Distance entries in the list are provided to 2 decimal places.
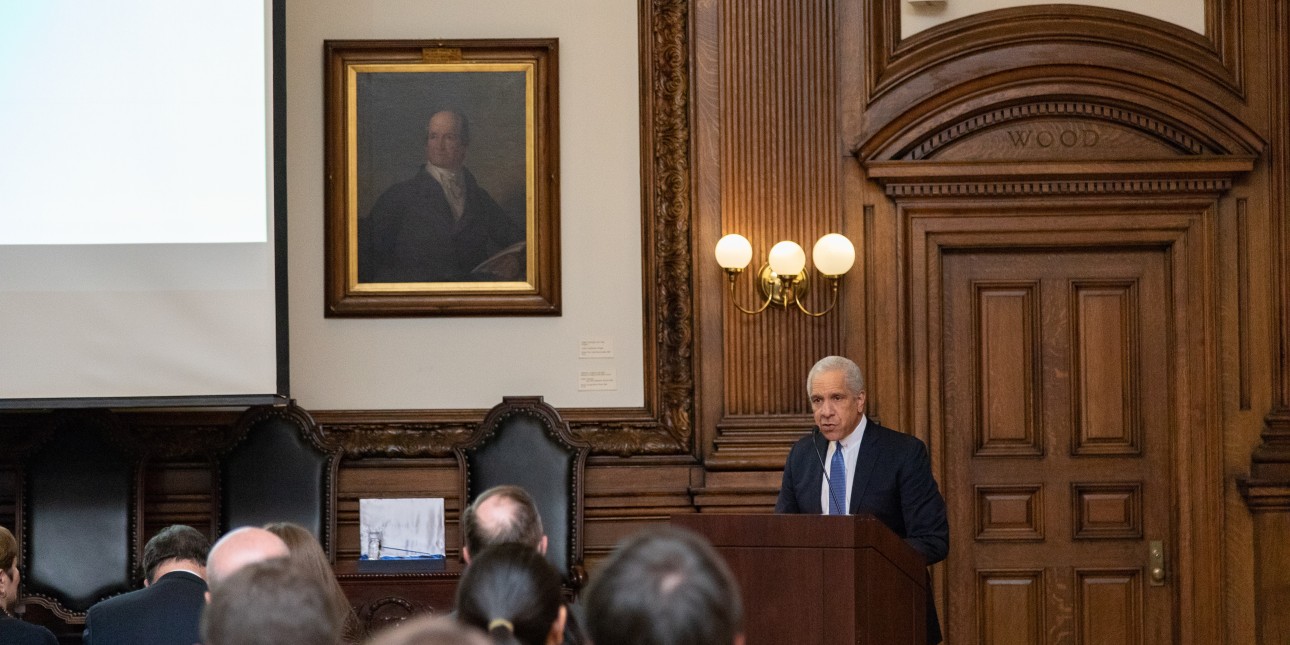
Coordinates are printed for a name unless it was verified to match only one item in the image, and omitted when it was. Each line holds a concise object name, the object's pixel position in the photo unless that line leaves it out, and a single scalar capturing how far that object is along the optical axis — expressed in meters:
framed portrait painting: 14.30
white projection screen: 13.01
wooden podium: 8.19
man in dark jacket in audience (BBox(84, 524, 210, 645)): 7.87
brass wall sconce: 13.52
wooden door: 14.00
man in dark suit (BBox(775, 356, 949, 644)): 10.26
